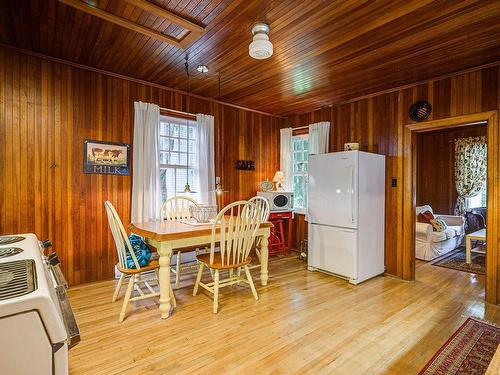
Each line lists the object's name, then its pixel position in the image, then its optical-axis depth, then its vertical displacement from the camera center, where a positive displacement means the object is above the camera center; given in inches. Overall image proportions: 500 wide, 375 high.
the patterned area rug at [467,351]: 71.9 -48.2
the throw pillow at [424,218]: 190.7 -23.0
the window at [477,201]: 241.9 -14.2
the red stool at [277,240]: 179.6 -36.4
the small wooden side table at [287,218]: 178.1 -21.7
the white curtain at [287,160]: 198.7 +18.2
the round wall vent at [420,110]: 133.4 +36.8
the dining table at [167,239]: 94.9 -19.2
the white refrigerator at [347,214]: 133.7 -15.1
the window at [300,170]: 195.6 +11.0
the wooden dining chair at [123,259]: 92.7 -26.1
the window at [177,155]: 152.0 +17.4
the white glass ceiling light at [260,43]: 88.4 +46.1
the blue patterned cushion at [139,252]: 99.9 -25.3
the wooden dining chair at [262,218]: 132.6 -16.0
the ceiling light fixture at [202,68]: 122.5 +53.1
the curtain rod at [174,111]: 149.2 +41.5
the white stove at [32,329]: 21.7 -12.1
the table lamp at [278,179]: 192.4 +4.3
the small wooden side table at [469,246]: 169.3 -38.5
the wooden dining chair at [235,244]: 101.6 -22.5
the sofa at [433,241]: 179.6 -38.1
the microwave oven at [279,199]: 177.2 -9.4
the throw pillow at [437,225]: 188.7 -28.2
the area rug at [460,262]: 160.1 -49.1
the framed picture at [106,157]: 126.4 +13.3
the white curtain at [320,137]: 175.6 +31.1
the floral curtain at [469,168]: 234.7 +15.2
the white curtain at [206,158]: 159.3 +15.8
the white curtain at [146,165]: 137.2 +10.3
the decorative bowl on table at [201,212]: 118.6 -11.8
